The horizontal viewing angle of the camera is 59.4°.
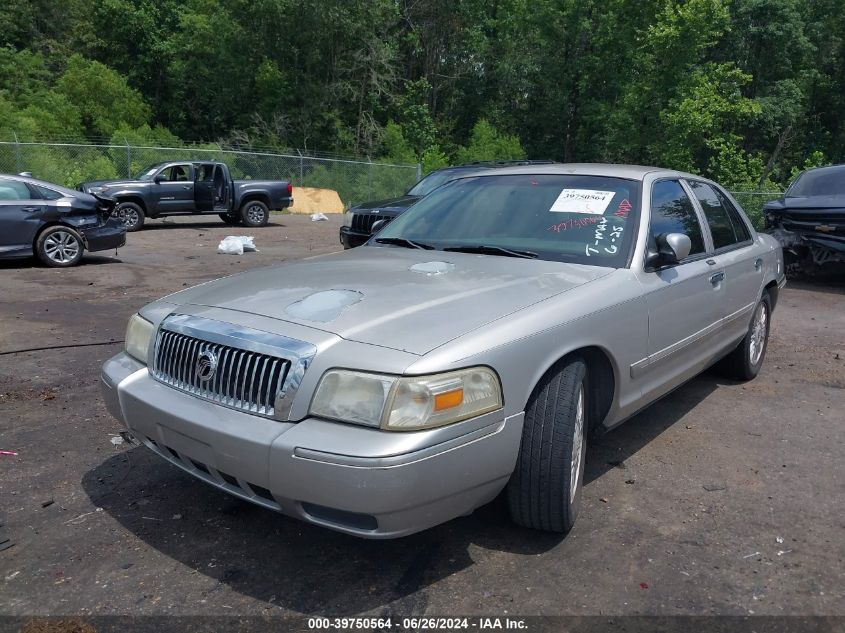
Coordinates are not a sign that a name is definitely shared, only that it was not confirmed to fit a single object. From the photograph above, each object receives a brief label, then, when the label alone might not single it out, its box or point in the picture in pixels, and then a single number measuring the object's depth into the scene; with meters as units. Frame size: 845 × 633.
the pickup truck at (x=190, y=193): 17.05
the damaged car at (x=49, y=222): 10.64
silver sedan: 2.61
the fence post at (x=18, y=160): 20.70
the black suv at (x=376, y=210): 10.20
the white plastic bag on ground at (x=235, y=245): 13.46
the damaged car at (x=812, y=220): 9.80
